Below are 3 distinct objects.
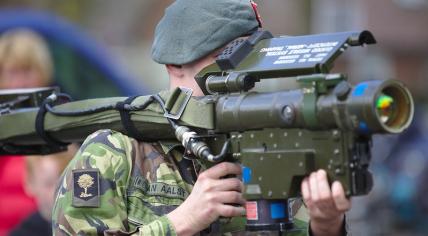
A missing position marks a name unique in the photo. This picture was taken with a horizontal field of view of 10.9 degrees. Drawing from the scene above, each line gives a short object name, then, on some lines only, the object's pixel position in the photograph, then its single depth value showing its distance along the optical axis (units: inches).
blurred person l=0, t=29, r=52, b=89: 578.8
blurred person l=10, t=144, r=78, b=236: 549.9
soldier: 318.9
